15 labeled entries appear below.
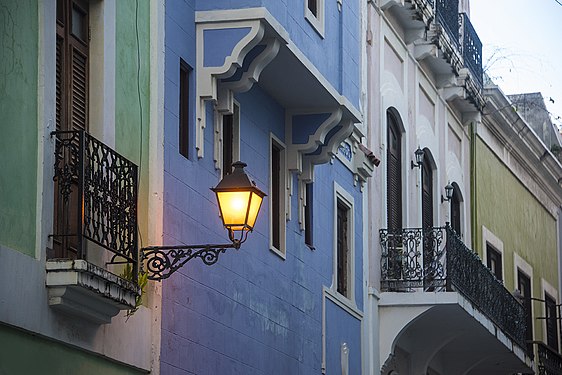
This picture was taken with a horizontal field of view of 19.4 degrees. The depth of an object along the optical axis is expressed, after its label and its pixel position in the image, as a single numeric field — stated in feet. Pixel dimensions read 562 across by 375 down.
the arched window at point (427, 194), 80.89
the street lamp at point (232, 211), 41.16
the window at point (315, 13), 54.03
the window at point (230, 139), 51.42
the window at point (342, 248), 65.57
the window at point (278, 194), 56.24
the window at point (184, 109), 47.67
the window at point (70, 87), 39.52
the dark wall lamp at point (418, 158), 77.41
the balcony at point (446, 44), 76.84
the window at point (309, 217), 60.03
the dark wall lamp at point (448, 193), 82.32
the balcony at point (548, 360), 99.04
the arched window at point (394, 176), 74.23
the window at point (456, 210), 87.15
